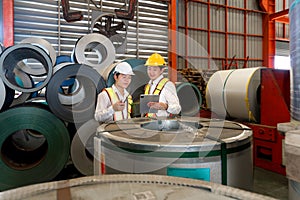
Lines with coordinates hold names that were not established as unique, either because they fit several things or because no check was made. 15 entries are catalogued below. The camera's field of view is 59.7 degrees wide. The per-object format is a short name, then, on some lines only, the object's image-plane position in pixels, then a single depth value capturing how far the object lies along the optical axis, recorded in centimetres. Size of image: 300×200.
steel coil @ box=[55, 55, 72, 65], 425
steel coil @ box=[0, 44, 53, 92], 303
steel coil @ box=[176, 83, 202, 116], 488
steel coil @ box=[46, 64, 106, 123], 324
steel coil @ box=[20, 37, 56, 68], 425
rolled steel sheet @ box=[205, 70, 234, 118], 460
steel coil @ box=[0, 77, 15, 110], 303
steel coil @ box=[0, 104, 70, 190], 296
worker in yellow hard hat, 291
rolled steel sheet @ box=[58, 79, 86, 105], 361
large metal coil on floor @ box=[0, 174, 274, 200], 107
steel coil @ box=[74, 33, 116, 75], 395
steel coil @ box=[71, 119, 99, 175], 336
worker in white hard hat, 263
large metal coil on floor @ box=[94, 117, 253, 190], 159
